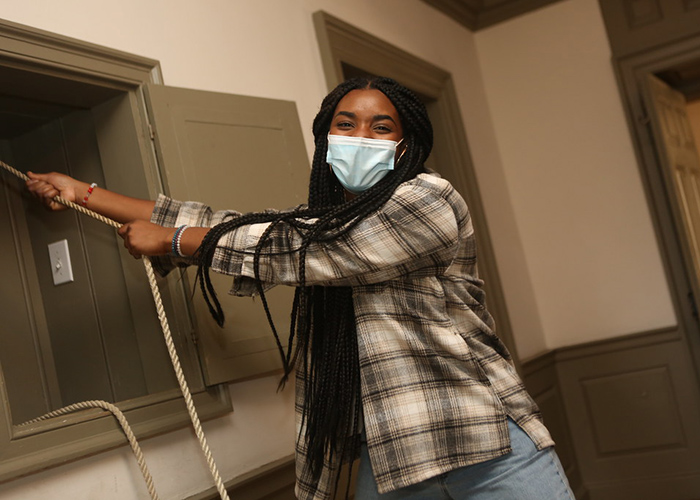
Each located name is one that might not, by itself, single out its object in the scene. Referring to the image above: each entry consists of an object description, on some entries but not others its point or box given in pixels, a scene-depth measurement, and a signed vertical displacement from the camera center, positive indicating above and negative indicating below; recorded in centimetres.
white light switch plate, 238 +29
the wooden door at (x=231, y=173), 219 +44
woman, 149 -10
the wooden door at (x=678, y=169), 408 +27
